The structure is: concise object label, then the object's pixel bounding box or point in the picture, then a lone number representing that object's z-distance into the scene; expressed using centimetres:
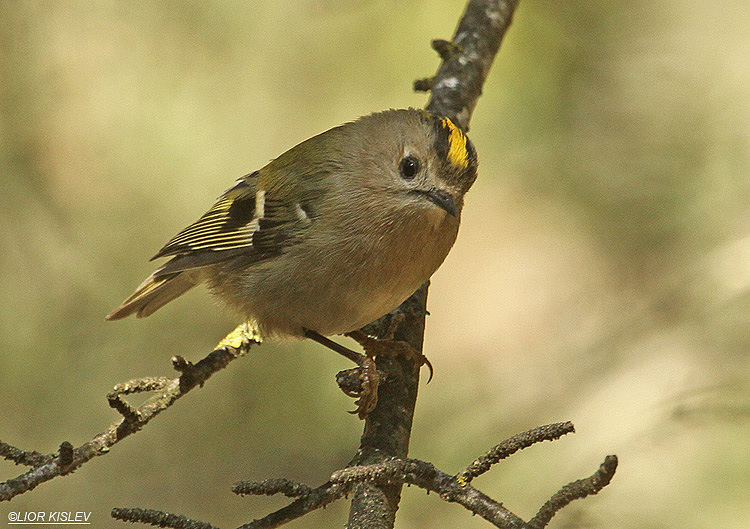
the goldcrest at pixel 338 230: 215
